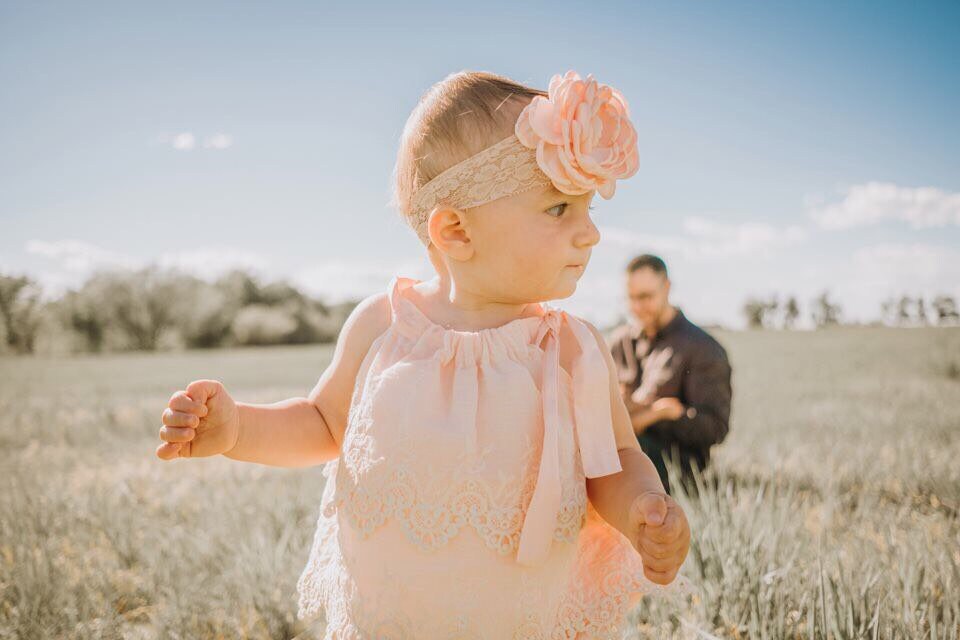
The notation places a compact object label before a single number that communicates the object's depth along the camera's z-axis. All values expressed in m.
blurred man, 1.41
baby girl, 0.49
